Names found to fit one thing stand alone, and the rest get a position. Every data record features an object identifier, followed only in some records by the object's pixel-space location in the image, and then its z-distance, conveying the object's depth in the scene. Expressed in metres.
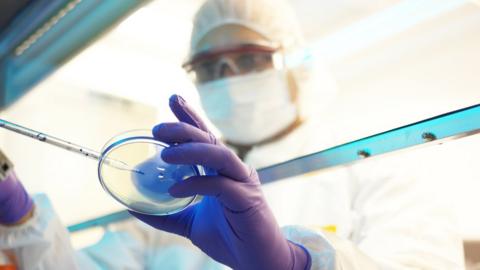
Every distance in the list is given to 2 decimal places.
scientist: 0.71
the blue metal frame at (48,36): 1.26
